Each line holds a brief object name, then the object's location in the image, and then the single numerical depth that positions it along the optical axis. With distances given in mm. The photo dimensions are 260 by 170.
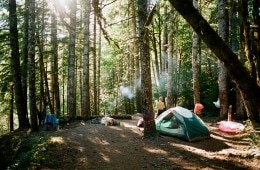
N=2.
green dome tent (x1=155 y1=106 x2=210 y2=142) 8511
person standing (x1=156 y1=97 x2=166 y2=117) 11082
